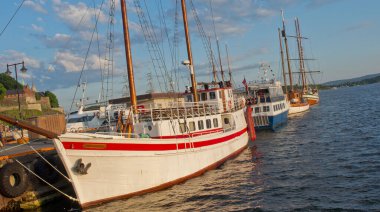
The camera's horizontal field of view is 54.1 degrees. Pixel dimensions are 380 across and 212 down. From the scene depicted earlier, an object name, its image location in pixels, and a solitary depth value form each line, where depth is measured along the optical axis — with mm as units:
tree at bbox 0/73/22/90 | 128675
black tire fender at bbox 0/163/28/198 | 17016
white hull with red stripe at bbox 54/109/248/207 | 16062
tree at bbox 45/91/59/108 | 131988
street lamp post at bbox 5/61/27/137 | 31983
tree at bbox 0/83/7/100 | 99125
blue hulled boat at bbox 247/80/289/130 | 46378
